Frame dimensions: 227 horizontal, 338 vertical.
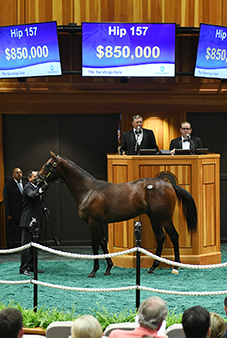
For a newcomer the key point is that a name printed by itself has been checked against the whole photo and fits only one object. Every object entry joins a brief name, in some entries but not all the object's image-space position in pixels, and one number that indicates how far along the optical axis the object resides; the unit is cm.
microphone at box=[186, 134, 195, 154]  1672
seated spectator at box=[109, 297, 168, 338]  673
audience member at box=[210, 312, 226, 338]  664
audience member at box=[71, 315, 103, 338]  611
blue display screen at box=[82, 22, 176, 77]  1781
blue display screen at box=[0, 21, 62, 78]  1777
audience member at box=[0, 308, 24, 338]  621
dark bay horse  1570
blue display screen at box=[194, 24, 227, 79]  1806
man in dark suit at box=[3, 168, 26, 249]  1917
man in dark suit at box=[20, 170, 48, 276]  1562
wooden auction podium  1648
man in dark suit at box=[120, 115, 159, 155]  1769
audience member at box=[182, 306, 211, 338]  628
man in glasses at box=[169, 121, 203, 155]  1691
